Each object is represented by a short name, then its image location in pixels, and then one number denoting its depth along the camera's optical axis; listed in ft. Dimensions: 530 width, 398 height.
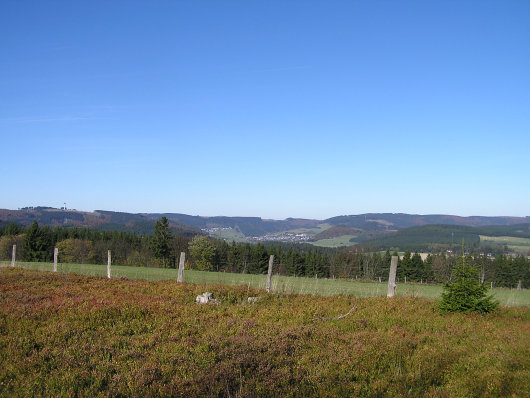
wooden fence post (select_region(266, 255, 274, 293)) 57.37
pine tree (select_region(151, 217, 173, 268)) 242.37
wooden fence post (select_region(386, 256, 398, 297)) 52.70
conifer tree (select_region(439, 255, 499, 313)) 40.81
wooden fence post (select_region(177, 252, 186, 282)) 64.14
